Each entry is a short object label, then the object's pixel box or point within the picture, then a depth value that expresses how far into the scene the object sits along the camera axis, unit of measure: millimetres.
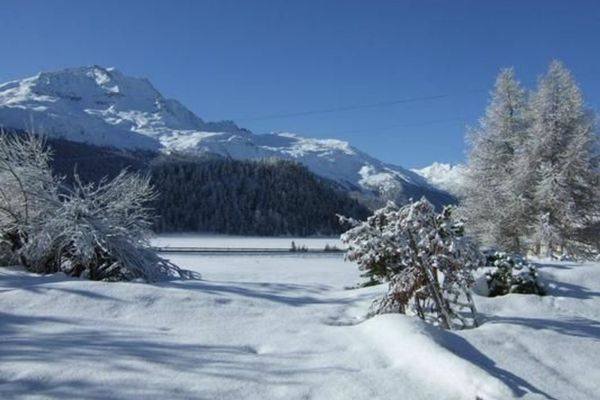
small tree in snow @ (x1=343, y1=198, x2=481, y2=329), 6785
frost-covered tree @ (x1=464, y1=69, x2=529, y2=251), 21250
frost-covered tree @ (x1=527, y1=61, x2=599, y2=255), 19250
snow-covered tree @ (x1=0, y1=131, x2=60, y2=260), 10164
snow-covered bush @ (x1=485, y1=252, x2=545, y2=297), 8883
